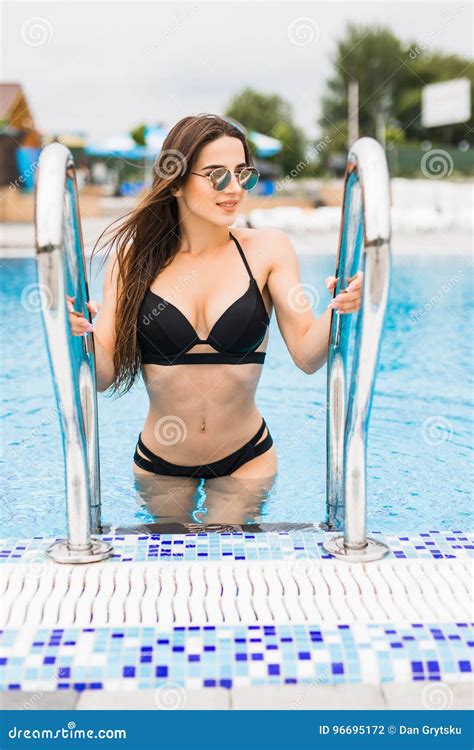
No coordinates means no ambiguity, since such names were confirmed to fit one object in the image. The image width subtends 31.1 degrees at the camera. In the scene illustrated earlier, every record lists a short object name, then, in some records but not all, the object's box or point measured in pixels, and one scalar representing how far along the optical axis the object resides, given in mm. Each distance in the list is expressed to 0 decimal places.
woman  2707
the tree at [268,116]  52406
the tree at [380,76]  61219
